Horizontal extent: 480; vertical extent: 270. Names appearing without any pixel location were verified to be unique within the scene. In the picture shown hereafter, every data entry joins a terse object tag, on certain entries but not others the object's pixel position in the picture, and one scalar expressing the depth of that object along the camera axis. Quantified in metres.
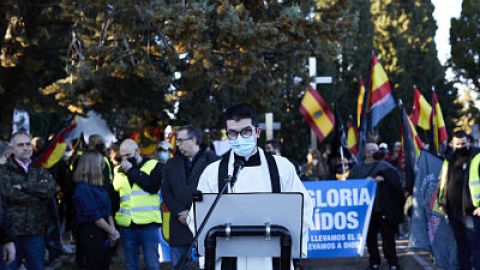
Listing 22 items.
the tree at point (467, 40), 33.38
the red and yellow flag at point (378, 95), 12.92
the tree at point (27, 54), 11.66
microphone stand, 2.86
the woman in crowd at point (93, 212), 7.39
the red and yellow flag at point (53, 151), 10.29
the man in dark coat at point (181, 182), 7.10
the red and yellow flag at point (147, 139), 16.08
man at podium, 4.19
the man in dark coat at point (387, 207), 10.14
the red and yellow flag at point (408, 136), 12.37
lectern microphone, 3.75
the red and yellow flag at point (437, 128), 13.95
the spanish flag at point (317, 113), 16.20
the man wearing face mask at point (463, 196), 8.57
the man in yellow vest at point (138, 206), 7.68
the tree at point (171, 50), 11.30
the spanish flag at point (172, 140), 17.69
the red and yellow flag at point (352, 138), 16.89
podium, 3.58
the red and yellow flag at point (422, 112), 15.36
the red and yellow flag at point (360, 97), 13.27
